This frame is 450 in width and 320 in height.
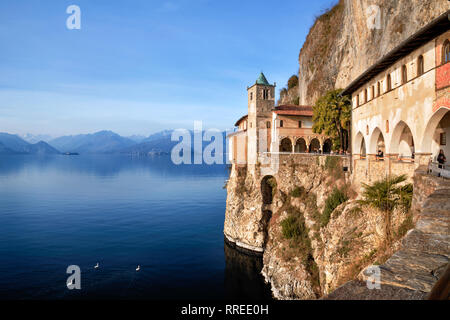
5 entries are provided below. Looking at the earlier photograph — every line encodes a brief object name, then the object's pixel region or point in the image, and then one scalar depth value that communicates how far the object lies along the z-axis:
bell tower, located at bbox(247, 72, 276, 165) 43.44
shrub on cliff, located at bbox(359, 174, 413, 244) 16.89
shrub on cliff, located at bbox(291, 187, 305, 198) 36.50
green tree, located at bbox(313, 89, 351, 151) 35.67
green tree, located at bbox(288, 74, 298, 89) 77.81
